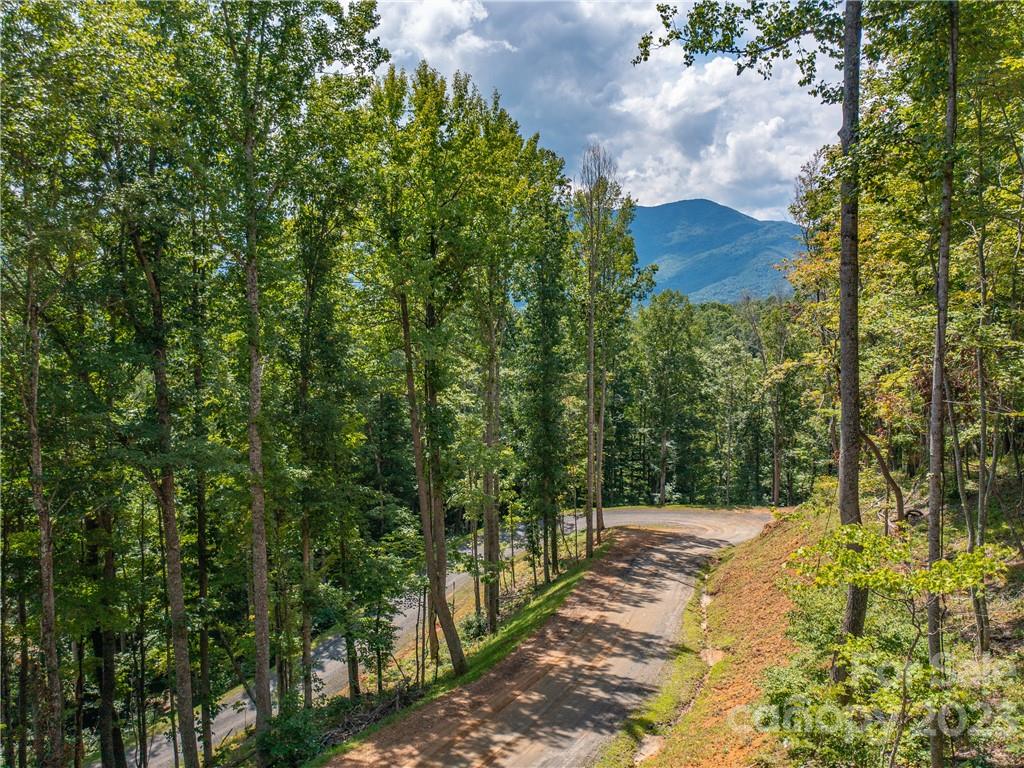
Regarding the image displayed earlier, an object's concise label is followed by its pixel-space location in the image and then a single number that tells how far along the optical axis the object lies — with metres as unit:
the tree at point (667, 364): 43.19
